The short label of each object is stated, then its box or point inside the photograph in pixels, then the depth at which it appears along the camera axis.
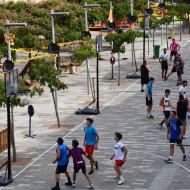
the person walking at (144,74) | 36.78
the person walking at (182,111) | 26.98
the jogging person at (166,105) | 28.80
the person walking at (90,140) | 22.94
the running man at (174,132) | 23.78
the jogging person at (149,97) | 31.08
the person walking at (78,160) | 21.34
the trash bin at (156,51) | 52.25
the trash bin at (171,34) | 65.14
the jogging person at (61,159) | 21.30
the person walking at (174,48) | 47.53
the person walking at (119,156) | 21.75
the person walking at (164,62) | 41.58
